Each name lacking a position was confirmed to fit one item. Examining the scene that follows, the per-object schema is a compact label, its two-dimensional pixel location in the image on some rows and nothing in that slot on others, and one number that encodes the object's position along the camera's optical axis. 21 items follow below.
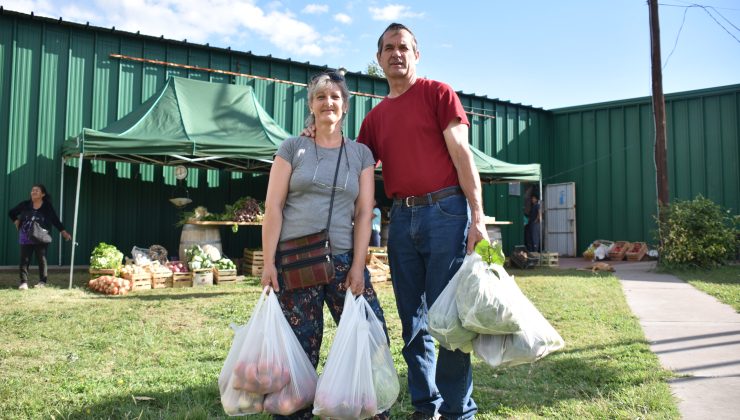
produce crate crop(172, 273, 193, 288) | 8.34
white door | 16.62
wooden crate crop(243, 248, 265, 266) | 9.69
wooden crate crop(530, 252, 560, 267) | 12.37
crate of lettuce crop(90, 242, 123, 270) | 8.04
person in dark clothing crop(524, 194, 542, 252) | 14.39
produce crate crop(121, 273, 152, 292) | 7.85
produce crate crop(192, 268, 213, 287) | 8.48
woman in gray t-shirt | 2.46
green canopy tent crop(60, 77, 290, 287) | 8.07
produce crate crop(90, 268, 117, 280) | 8.00
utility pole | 12.04
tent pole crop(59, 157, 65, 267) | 9.37
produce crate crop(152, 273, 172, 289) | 8.20
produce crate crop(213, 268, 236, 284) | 8.64
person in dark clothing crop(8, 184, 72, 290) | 8.01
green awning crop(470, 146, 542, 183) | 11.30
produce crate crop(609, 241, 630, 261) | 14.59
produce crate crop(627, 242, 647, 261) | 14.28
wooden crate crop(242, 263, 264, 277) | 9.63
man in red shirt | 2.57
